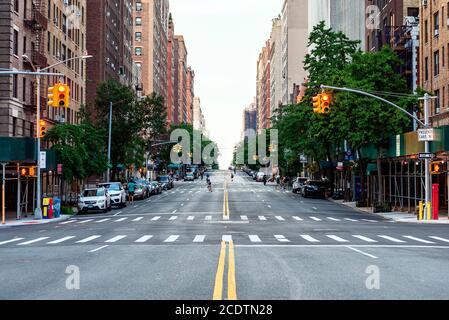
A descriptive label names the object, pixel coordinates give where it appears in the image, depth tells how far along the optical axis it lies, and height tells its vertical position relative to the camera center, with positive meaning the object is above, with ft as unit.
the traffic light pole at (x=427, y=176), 128.06 -1.48
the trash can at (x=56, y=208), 142.72 -8.22
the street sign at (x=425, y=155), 125.80 +2.53
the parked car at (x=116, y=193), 175.22 -6.21
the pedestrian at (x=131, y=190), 208.95 -6.47
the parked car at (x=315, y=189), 226.79 -6.89
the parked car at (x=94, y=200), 156.35 -7.16
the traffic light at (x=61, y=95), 89.15 +9.97
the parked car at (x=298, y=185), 255.11 -6.18
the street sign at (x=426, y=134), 125.80 +6.50
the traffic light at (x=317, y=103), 105.51 +10.36
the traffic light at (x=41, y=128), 127.43 +8.04
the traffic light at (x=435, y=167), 122.93 +0.26
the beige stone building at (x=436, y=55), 169.48 +30.59
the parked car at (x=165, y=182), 303.56 -5.70
